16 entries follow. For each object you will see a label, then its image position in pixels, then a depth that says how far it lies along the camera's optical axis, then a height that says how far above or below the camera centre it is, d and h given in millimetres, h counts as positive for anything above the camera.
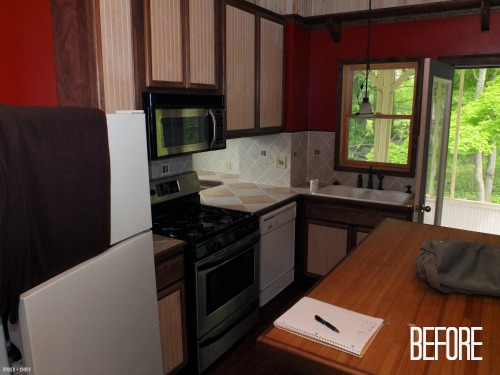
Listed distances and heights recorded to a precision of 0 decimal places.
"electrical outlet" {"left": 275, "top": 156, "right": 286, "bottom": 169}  3779 -342
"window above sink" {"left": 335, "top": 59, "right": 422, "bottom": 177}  3580 +29
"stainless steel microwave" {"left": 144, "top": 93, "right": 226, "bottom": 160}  2209 +16
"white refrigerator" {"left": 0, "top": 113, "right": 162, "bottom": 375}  1145 -576
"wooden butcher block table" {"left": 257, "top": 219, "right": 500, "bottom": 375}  1083 -624
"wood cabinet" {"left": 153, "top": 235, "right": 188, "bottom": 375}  2098 -972
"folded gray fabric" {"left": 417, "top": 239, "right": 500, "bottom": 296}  1437 -531
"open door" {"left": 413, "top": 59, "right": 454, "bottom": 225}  2586 -100
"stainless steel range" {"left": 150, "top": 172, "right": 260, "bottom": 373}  2324 -846
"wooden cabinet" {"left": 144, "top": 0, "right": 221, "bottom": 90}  2205 +498
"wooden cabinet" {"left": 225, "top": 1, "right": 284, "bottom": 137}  2922 +436
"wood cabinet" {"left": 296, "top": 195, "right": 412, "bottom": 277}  3234 -852
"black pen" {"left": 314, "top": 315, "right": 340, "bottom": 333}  1219 -614
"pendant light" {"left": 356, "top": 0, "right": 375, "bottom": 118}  2908 +123
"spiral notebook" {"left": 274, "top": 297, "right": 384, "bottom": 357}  1153 -620
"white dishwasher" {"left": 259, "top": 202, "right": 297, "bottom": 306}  3100 -1026
